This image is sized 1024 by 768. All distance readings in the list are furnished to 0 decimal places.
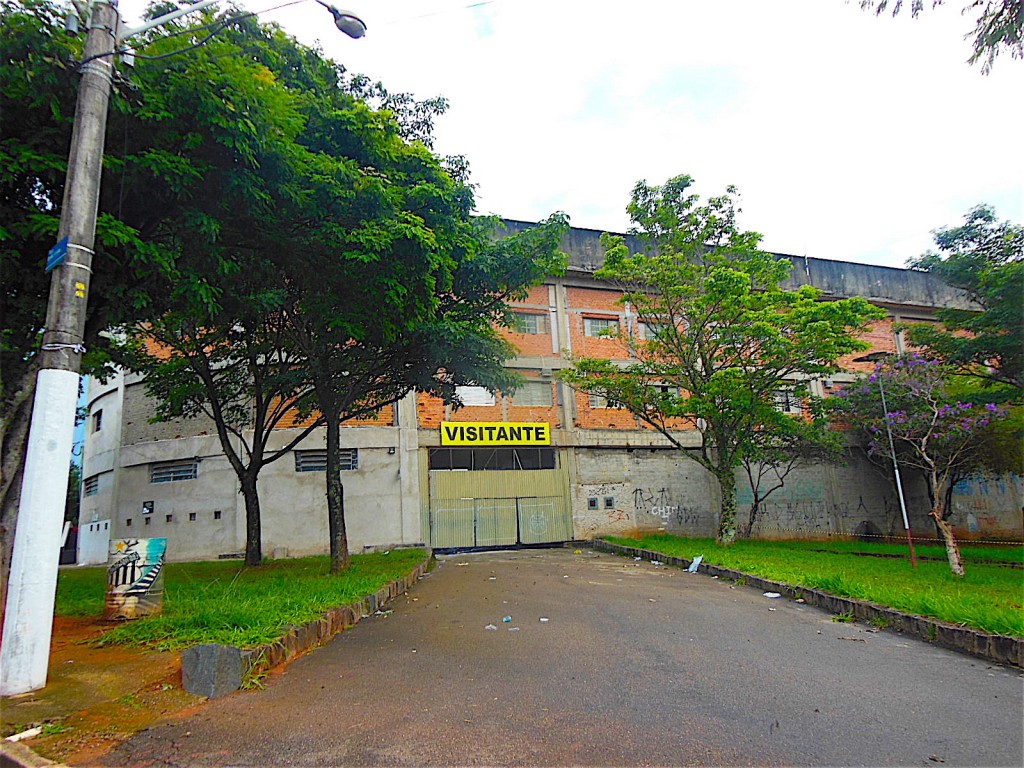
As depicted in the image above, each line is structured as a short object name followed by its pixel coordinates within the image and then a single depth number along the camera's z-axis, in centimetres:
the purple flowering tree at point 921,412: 1238
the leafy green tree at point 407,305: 793
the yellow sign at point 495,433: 1975
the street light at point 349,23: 594
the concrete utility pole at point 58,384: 472
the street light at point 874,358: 2026
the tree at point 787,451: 1741
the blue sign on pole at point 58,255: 525
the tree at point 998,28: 570
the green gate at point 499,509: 1945
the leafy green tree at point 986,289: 1409
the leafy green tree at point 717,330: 1545
